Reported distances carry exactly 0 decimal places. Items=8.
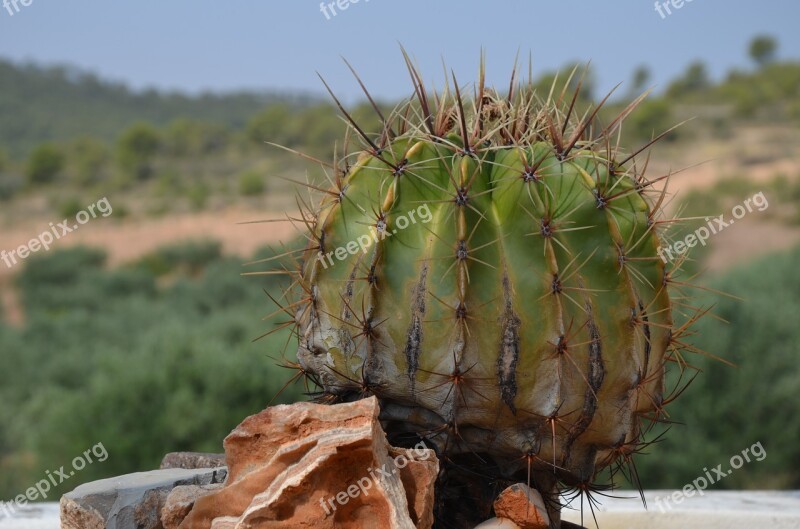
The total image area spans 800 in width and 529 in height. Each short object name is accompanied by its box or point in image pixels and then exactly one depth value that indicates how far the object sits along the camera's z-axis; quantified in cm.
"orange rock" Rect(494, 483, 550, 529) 224
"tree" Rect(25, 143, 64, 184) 3834
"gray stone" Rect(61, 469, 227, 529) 238
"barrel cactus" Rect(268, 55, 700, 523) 218
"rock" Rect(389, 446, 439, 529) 212
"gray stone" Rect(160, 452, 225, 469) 289
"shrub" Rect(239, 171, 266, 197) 3350
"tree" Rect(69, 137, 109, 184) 3906
